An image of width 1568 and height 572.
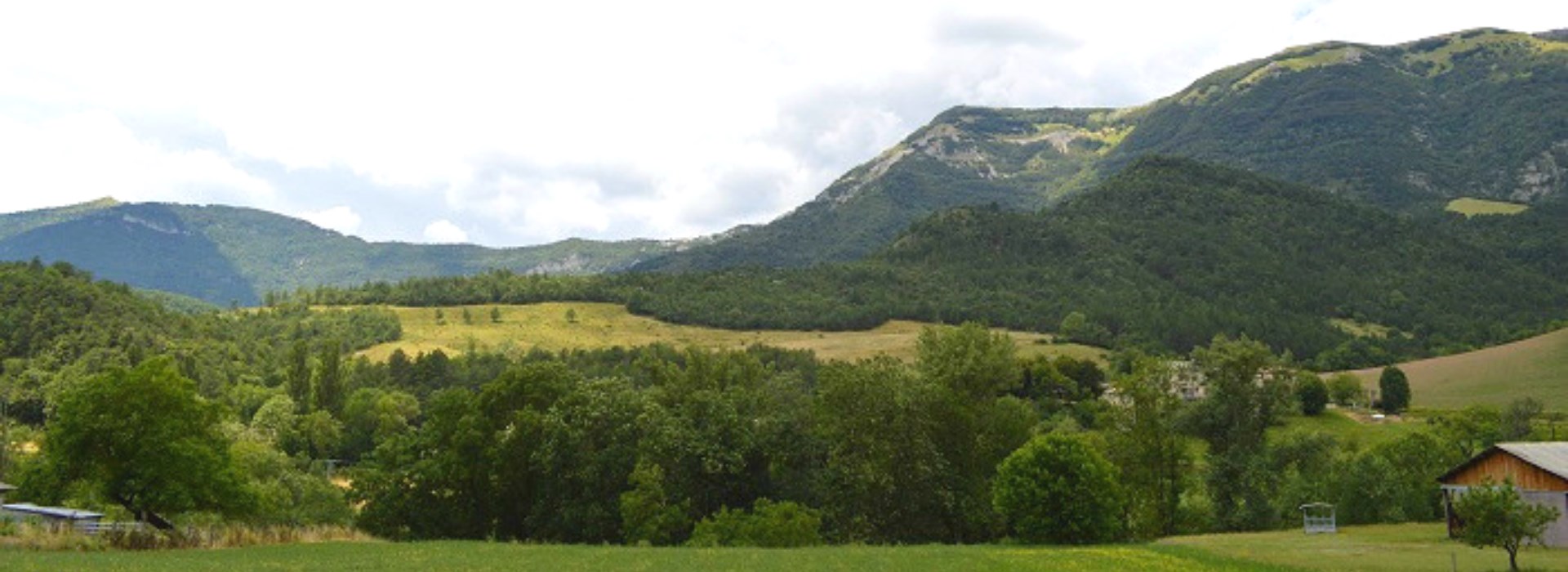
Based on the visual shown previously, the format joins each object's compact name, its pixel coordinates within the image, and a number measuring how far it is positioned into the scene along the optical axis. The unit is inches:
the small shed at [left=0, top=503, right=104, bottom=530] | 1824.6
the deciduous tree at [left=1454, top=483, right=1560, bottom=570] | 1439.5
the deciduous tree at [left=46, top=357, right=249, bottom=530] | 1809.8
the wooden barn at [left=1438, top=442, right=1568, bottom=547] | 1829.5
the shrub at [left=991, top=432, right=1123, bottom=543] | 2128.4
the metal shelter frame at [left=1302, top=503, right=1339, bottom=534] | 2336.6
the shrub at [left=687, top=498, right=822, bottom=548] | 2101.4
